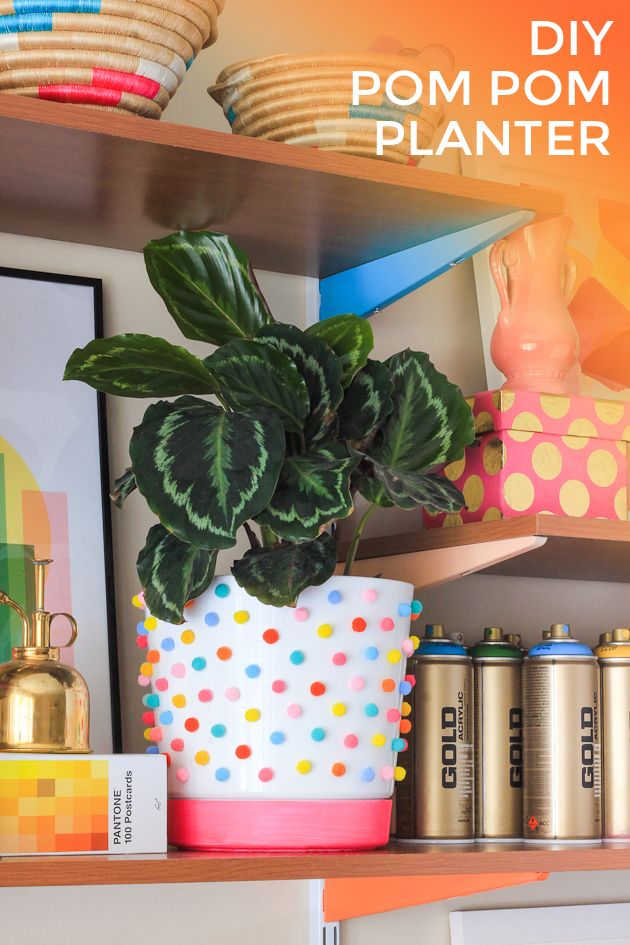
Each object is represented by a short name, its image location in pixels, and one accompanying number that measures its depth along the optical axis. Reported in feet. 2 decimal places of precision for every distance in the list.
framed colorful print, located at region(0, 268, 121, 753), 5.89
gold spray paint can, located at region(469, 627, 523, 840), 5.93
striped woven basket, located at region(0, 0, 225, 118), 5.44
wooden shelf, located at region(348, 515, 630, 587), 5.64
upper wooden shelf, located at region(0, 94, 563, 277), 5.43
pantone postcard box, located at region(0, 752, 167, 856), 5.09
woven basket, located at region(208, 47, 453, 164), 5.81
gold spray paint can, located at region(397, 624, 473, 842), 5.81
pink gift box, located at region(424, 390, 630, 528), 5.91
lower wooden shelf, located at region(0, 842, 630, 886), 4.97
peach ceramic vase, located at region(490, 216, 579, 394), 6.09
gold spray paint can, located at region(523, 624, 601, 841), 5.87
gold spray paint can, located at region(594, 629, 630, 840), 5.99
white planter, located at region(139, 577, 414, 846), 5.35
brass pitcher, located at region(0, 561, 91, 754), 5.24
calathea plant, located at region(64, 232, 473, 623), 5.18
